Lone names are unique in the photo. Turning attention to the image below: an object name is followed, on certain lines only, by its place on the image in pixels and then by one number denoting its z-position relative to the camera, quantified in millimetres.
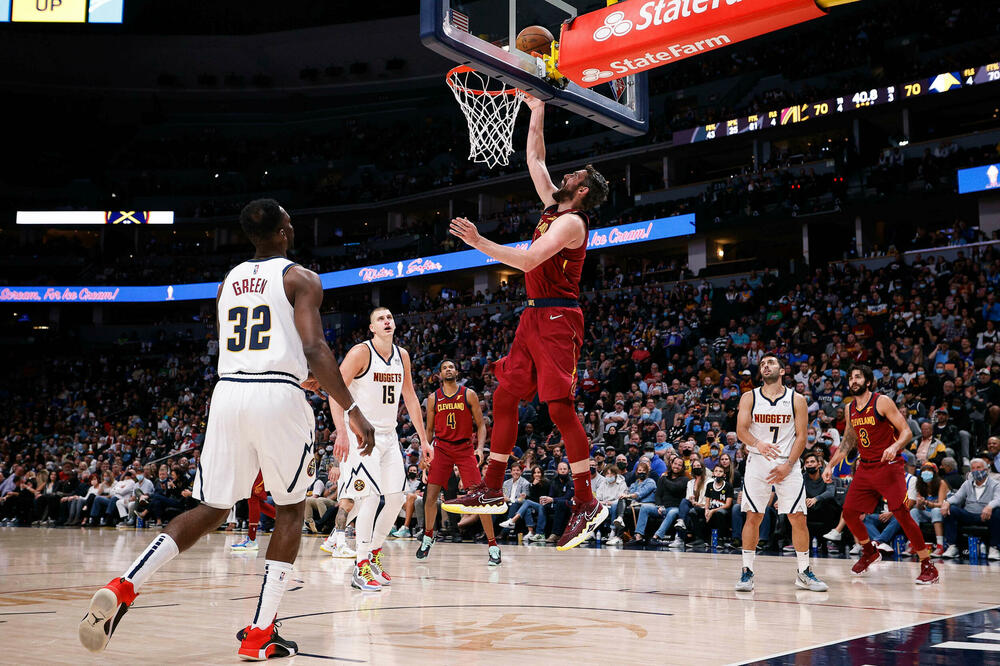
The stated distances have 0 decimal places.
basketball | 7730
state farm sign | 6648
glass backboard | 7230
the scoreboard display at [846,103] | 23281
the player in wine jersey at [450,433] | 10578
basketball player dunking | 5168
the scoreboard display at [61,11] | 33781
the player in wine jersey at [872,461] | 9086
